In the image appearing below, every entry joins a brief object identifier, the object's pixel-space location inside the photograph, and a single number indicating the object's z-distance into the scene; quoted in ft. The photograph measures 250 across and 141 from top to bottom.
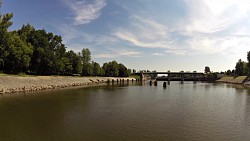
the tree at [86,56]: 357.00
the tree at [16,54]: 174.65
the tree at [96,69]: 367.33
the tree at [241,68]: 399.95
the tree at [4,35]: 160.07
